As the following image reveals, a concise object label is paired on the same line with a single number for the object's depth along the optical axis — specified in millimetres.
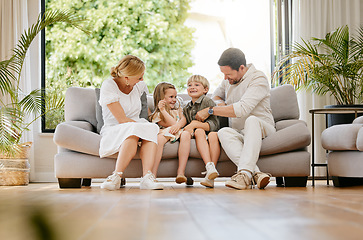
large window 6469
